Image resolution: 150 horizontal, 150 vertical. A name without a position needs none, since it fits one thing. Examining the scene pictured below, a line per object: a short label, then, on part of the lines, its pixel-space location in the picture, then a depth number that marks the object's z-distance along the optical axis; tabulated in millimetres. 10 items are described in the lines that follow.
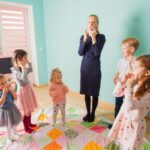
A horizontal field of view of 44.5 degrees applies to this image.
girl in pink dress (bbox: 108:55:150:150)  1283
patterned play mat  1854
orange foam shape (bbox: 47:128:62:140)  2025
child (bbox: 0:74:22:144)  1830
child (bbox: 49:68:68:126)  2002
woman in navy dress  2109
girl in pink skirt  1981
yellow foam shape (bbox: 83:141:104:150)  1815
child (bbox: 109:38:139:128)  1906
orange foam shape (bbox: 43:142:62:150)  1844
